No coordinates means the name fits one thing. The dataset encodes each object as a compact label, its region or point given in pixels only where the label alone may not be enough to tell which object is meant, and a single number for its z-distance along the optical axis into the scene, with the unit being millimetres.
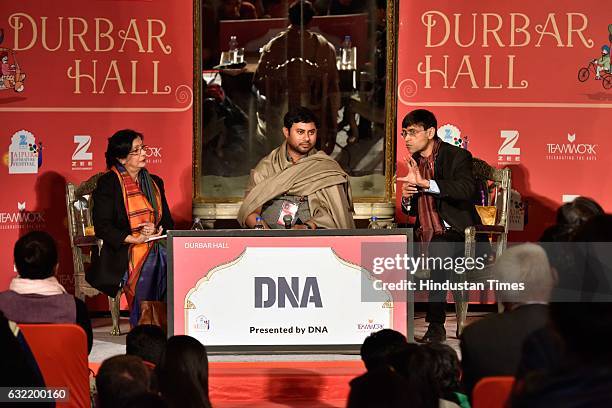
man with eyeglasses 10169
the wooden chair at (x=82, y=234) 10957
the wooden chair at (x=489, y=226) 10395
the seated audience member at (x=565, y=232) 5005
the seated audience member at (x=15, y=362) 4827
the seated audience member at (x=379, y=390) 3827
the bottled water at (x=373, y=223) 10820
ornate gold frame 12923
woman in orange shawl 9723
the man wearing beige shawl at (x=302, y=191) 10059
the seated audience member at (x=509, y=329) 4738
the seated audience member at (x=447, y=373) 5502
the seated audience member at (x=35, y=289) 6027
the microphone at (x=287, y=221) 9751
